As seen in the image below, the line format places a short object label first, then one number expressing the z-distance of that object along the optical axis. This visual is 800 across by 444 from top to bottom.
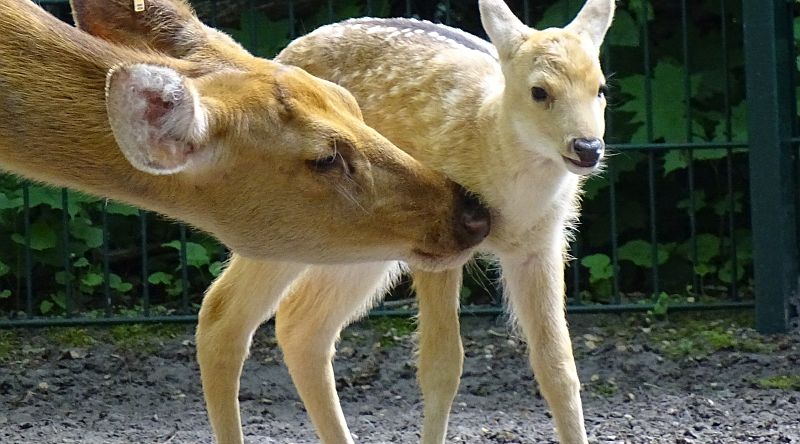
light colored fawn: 10.68
